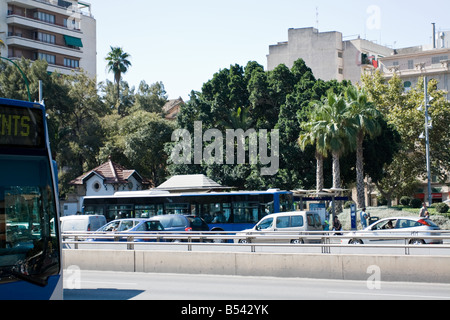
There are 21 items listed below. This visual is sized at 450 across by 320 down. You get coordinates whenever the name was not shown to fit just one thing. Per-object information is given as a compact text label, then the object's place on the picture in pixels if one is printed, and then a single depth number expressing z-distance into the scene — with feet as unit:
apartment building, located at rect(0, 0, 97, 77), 260.42
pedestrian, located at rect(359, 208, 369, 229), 109.29
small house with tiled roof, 169.27
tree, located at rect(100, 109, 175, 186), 200.03
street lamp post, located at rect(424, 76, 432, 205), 142.61
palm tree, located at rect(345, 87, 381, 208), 141.59
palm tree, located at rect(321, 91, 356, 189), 140.46
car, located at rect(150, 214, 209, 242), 90.74
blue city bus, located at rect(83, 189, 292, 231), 107.96
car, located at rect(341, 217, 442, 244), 77.51
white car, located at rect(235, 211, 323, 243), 82.63
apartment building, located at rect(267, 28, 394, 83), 269.85
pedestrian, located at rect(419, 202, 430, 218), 102.50
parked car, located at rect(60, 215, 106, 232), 96.17
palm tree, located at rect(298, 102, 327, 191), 142.92
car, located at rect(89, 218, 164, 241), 80.33
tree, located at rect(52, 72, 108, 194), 205.77
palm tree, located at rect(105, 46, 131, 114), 272.31
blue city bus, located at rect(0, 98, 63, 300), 23.98
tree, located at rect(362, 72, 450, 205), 192.95
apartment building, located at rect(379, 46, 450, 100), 262.88
